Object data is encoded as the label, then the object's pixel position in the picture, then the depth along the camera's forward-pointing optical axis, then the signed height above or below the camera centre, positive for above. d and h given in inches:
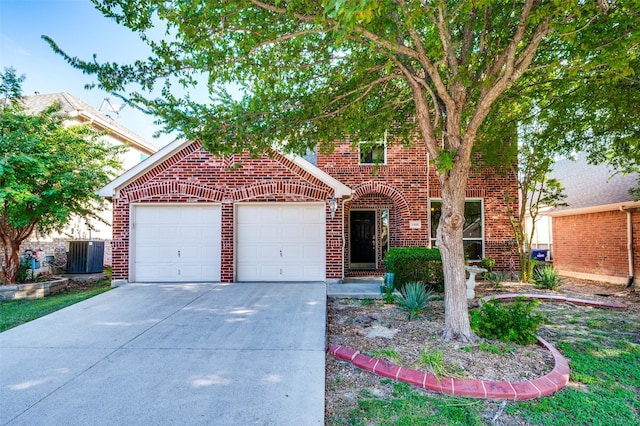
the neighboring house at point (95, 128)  482.6 +183.4
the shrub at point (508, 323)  182.4 -49.5
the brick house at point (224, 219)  366.0 +17.8
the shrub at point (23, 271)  377.7 -41.0
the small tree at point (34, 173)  313.1 +61.9
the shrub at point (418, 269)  316.5 -32.2
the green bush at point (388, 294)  284.0 -52.3
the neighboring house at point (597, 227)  403.9 +10.1
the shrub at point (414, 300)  231.1 -45.5
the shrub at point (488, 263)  402.3 -34.5
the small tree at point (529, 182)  380.5 +62.1
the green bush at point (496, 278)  367.0 -50.5
